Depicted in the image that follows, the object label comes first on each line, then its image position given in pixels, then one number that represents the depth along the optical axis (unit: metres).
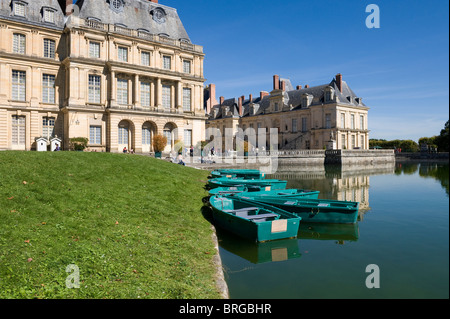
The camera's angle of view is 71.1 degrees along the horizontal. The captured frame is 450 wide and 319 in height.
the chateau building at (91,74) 30.14
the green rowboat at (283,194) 14.73
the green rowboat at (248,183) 18.41
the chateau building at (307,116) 55.19
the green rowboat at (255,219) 10.06
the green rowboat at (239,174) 24.20
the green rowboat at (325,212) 12.80
